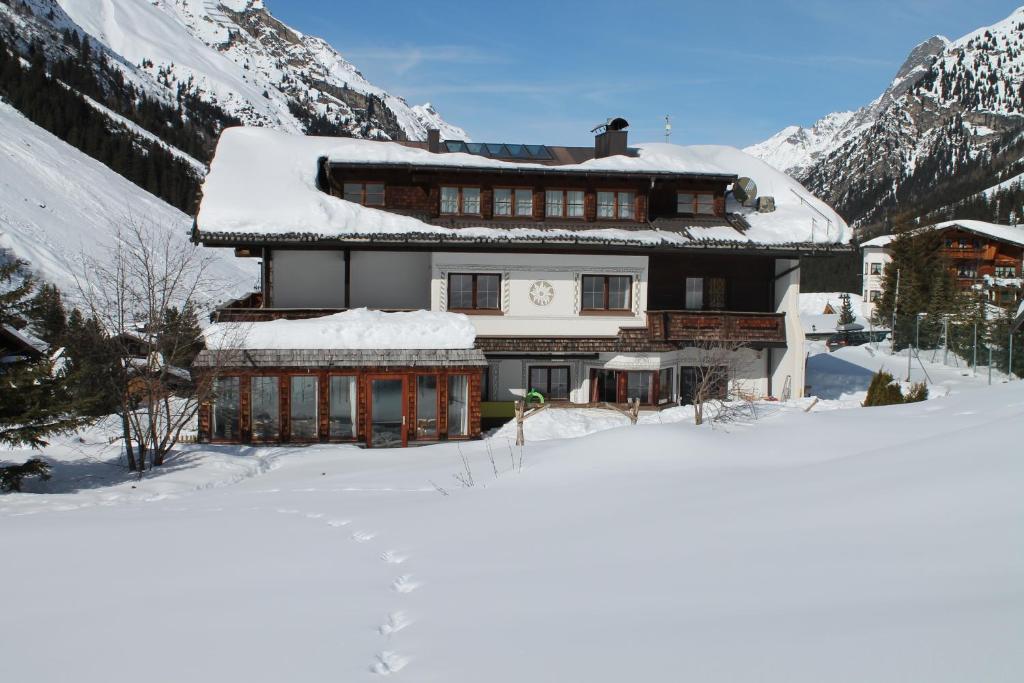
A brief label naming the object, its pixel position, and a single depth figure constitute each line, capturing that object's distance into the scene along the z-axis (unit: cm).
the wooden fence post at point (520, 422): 1543
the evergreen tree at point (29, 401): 1312
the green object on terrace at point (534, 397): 2231
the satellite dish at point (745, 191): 2542
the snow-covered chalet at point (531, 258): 2166
